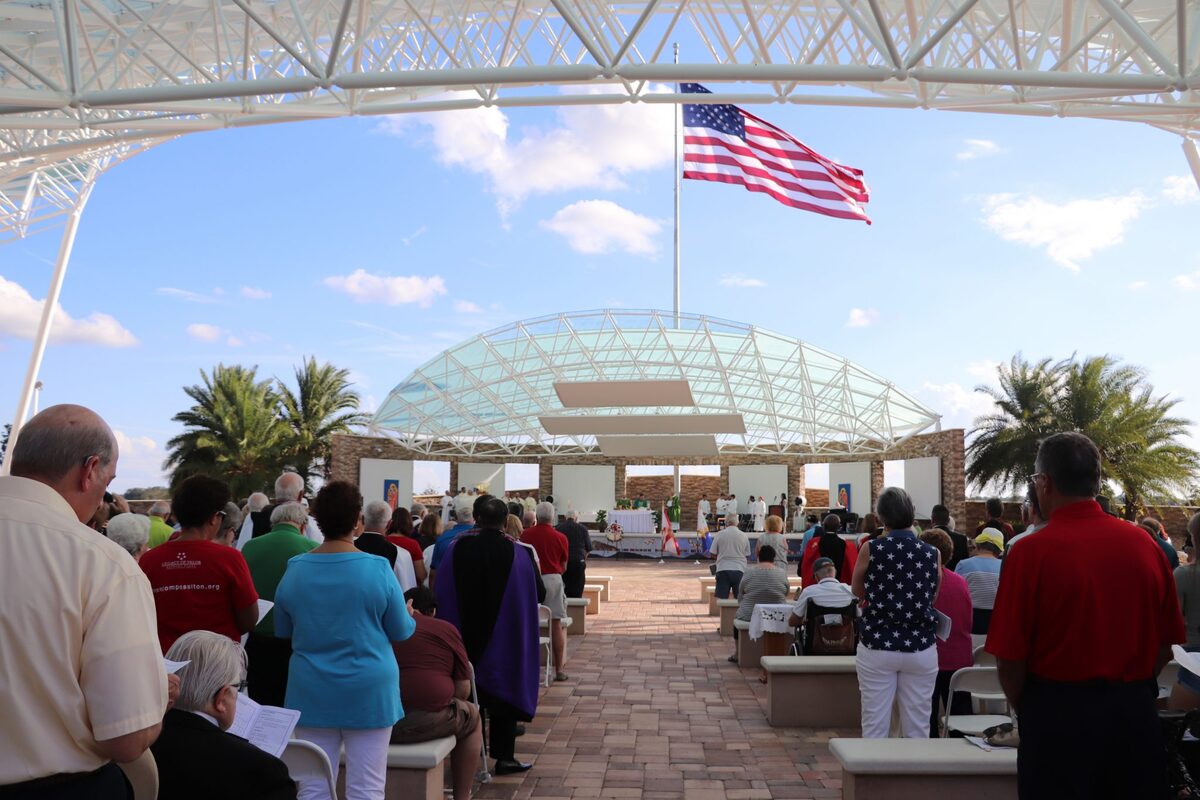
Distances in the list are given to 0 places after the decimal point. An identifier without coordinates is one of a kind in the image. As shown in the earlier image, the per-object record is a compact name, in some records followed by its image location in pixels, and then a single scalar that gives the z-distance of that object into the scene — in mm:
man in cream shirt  1719
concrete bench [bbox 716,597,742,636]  11031
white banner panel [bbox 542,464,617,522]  34969
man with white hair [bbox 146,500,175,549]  7148
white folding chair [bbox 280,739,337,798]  3330
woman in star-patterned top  4773
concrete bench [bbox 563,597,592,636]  11586
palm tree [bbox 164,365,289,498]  28750
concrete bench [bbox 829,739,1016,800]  4020
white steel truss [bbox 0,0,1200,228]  7727
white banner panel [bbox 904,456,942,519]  26656
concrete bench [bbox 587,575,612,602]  15613
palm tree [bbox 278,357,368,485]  31031
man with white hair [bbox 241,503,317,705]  4422
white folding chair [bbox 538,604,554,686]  8226
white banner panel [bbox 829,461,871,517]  31964
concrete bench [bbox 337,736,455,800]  4098
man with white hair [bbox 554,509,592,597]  11258
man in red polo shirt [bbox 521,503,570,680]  8930
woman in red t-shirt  3809
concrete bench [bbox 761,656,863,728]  6734
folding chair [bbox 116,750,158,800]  1941
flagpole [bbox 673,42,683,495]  25688
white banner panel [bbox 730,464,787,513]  34125
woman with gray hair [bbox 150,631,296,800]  2336
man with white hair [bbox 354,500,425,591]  5516
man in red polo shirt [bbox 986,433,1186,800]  2611
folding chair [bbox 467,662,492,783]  5352
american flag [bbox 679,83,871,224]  14398
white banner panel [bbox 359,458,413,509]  31036
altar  28391
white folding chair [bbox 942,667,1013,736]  4961
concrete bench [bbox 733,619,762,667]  9086
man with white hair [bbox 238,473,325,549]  5883
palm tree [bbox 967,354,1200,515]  22812
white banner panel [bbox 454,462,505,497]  34531
